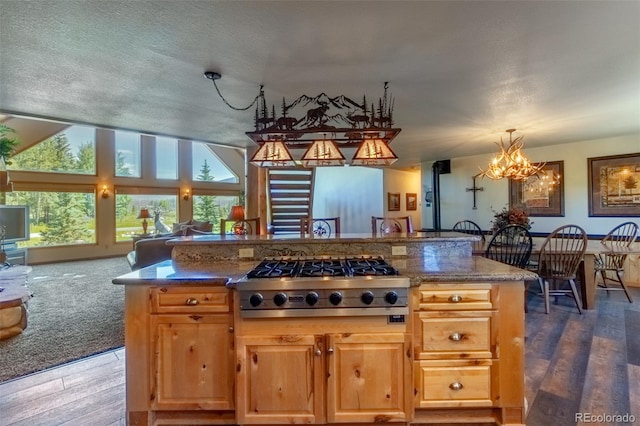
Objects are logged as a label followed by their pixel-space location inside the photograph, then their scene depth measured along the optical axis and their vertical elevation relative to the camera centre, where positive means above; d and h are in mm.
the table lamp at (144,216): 8430 +50
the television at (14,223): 4992 -59
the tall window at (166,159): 9242 +1815
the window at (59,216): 7234 +67
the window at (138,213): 8586 +145
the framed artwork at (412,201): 8750 +406
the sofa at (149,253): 4426 -514
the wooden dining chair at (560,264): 3586 -618
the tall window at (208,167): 10070 +1721
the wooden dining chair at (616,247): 4078 -442
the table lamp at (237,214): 5782 +56
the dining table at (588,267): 3656 -677
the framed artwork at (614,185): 4680 +435
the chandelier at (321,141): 2486 +647
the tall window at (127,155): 8539 +1807
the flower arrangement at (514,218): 3896 -56
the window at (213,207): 10188 +352
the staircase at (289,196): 7043 +472
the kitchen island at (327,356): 1699 -801
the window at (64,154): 7203 +1599
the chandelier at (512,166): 4117 +659
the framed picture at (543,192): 5375 +396
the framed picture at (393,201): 7941 +373
